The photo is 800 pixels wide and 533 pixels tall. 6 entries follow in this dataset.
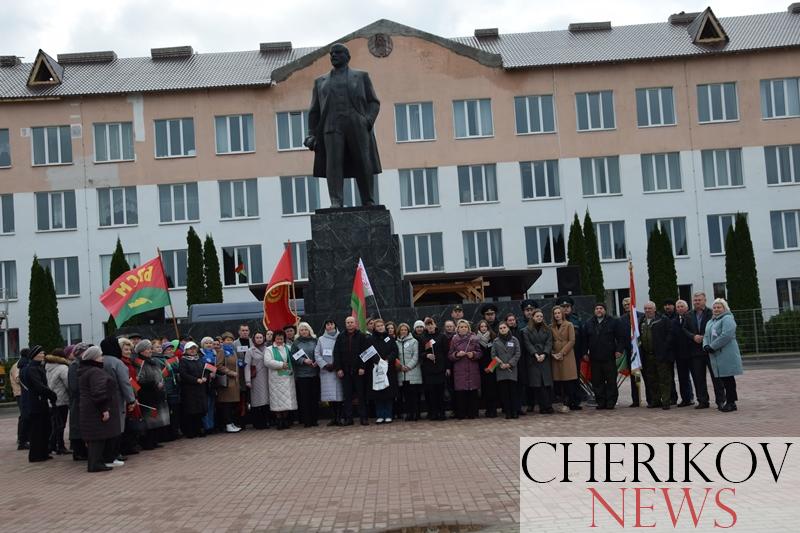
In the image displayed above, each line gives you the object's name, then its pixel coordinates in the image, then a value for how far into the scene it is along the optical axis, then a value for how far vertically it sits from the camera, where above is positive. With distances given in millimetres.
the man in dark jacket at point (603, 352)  14906 -959
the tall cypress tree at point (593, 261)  39938 +1461
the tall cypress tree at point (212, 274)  40281 +2018
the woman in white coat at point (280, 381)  14344 -1027
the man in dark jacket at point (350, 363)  14242 -818
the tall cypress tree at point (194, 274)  40000 +2069
